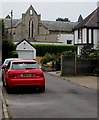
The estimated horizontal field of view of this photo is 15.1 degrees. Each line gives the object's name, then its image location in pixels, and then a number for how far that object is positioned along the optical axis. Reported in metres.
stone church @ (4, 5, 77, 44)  88.88
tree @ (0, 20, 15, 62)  53.96
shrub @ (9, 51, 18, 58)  51.16
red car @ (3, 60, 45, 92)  15.99
